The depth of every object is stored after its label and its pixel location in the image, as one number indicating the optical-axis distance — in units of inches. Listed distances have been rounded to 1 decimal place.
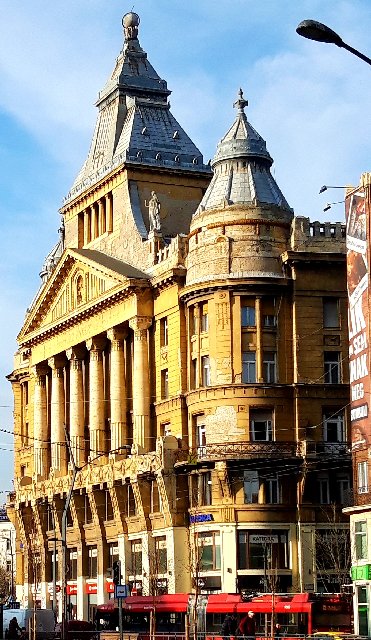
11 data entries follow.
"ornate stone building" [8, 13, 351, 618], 3390.7
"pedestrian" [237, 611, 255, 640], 2400.6
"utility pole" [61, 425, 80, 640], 2785.4
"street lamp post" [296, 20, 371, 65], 1007.6
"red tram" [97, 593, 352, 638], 2637.8
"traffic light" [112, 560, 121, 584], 2212.1
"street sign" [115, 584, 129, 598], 2201.0
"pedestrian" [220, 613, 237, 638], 2491.4
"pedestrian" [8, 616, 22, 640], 3164.4
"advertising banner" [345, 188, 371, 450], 2736.2
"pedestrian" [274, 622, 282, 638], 2451.8
